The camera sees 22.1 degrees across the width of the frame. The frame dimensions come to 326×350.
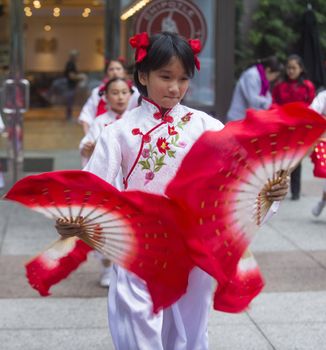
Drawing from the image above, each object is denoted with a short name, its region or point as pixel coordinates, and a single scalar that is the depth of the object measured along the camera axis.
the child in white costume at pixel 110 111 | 5.82
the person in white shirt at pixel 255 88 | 9.62
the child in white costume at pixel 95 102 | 6.90
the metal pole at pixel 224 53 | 9.72
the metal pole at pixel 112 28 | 10.23
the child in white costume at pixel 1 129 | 7.80
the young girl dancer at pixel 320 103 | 6.77
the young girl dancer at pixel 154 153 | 3.45
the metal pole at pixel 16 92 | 9.41
